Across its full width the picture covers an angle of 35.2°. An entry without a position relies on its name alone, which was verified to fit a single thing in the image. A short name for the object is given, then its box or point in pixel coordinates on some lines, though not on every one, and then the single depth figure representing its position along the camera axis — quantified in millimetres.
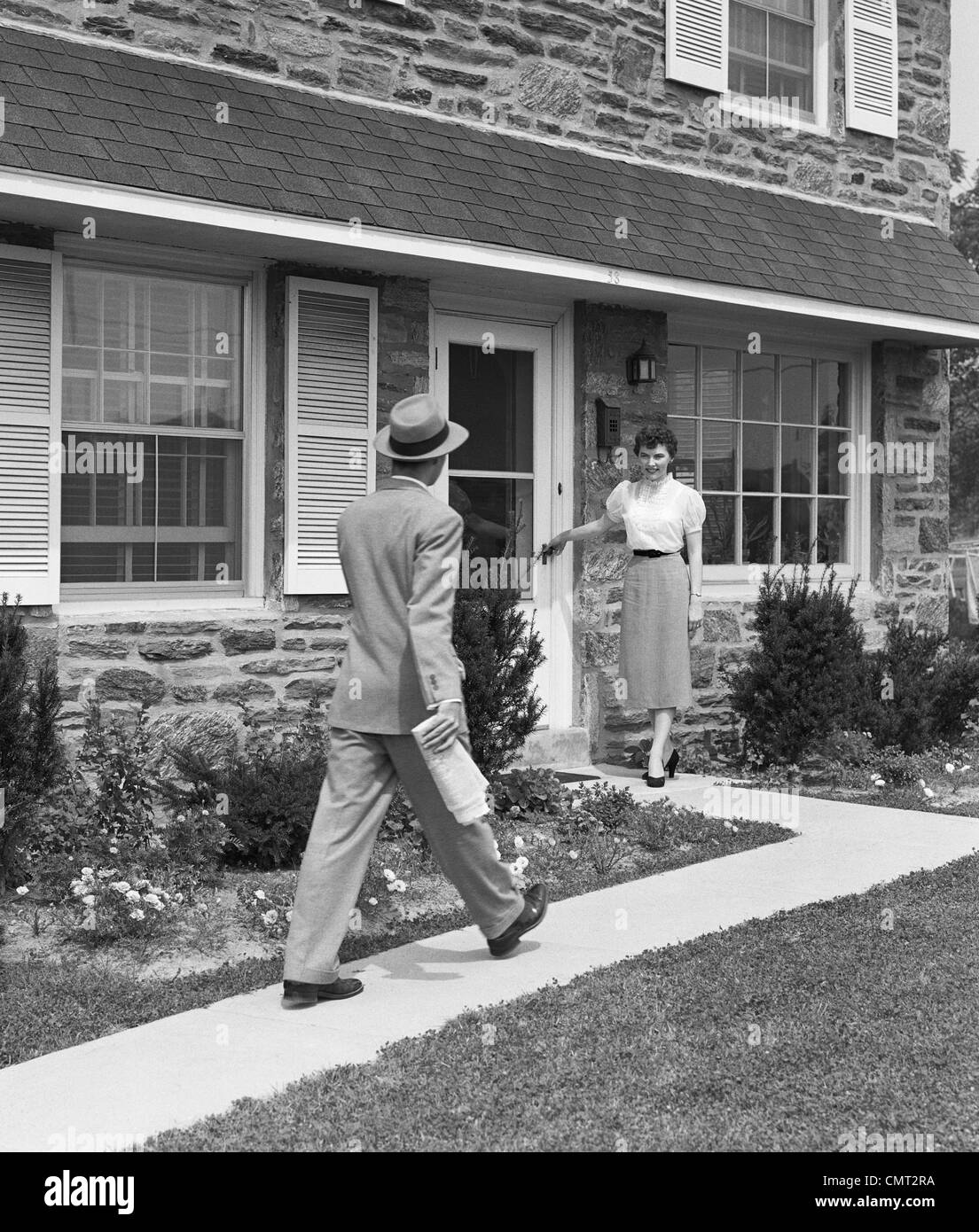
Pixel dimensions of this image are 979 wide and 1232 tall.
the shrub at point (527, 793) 7863
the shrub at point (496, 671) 7961
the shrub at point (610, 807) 7715
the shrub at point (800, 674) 9539
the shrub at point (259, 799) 6758
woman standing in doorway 9039
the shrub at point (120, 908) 5691
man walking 4824
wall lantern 9836
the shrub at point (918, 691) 9898
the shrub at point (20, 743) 6152
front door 9297
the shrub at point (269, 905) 5820
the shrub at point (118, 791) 6691
